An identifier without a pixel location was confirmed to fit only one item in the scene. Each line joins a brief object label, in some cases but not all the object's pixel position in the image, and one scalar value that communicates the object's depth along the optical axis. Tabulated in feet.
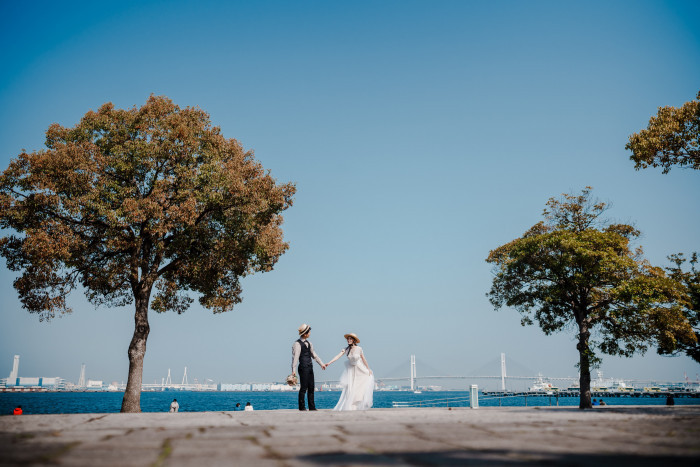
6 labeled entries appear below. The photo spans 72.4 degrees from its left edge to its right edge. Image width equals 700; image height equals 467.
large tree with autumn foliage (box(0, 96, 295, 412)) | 49.49
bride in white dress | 41.55
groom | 37.55
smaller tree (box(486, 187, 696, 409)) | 55.88
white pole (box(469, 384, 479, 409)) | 63.10
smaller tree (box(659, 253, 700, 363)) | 87.86
